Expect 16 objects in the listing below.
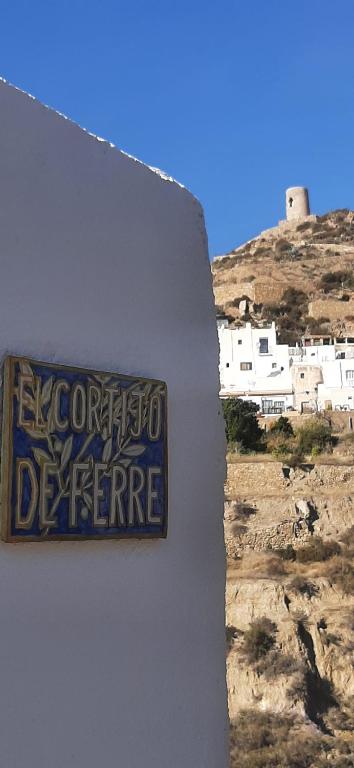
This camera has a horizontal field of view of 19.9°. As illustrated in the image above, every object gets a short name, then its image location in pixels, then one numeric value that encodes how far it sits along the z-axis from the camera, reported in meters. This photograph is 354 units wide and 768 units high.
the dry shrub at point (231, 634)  17.12
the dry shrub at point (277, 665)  16.20
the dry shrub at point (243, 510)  21.48
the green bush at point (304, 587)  18.61
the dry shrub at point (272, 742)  13.36
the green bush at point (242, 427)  24.08
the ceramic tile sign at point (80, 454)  2.22
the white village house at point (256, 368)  29.91
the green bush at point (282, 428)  25.31
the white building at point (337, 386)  28.78
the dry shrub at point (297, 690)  15.61
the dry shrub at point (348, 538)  21.00
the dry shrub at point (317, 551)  20.72
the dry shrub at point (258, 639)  16.69
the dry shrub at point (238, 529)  21.19
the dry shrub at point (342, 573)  19.09
